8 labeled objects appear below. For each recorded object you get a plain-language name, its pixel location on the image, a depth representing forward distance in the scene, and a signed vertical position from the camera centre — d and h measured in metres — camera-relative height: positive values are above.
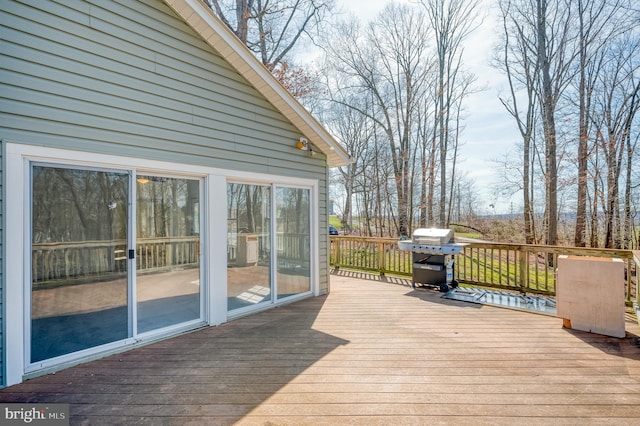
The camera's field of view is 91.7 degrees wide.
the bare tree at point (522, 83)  10.40 +4.69
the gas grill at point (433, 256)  5.28 -0.72
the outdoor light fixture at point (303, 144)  4.94 +1.18
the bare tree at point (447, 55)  11.55 +6.20
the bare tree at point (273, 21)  9.20 +6.12
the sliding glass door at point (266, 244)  4.22 -0.39
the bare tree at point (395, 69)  12.50 +6.25
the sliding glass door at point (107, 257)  2.76 -0.40
